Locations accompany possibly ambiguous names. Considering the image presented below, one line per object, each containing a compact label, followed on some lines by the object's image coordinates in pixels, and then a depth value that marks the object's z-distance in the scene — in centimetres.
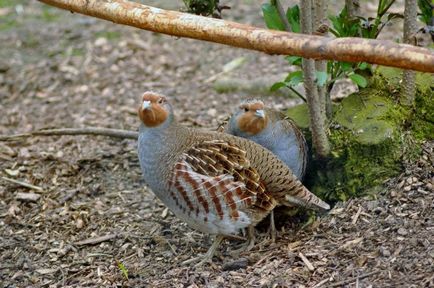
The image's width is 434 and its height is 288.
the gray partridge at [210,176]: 884
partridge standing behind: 979
